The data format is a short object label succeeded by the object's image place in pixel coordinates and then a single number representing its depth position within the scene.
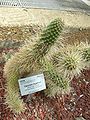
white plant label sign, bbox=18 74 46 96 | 0.89
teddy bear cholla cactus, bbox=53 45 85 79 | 0.84
